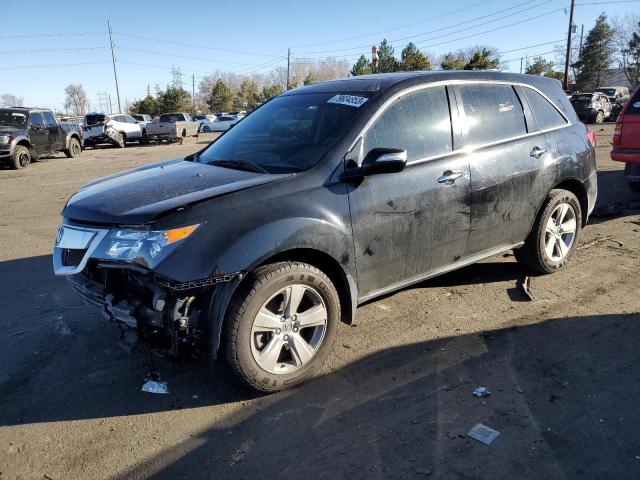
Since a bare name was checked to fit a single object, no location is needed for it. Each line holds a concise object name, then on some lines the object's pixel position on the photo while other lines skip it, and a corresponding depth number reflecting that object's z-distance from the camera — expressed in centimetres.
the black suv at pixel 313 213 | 290
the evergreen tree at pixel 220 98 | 7962
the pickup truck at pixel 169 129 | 2859
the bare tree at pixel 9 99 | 12004
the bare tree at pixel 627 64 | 6700
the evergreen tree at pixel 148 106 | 6594
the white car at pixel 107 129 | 2641
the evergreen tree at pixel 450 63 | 3758
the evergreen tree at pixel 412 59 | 4046
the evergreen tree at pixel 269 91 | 6933
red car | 765
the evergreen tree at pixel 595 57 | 6494
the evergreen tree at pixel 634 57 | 6544
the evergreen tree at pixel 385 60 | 5152
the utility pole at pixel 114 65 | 6704
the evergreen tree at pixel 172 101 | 6341
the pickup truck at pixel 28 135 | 1670
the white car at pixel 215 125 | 4619
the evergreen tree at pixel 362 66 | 6074
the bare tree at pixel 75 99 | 13075
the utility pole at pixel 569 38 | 3999
